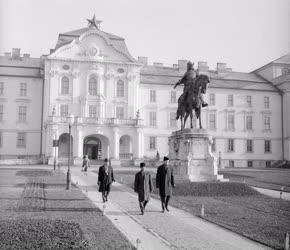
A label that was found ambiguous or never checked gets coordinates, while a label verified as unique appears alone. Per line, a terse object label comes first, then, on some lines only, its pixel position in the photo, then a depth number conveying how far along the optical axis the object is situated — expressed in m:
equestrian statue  23.70
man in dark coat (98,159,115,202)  16.36
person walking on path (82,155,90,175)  34.39
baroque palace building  51.94
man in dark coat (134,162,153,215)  13.88
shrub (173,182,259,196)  19.47
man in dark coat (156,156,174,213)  14.42
